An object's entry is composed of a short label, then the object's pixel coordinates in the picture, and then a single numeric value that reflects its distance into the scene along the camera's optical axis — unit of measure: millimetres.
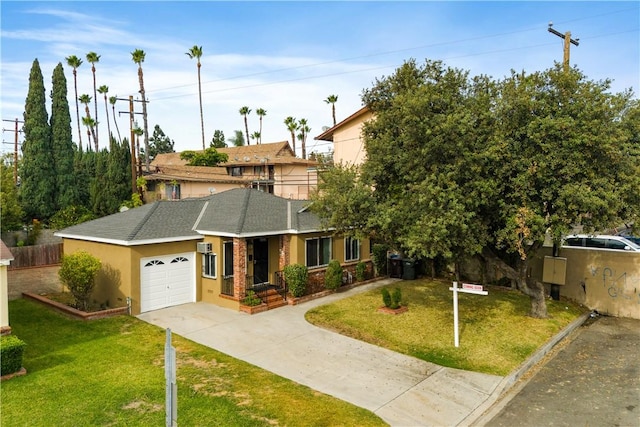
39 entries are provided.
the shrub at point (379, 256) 21016
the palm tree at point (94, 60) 53812
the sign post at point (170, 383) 4869
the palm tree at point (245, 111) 72375
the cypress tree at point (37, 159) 28641
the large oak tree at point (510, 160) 11125
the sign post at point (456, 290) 11523
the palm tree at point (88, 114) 61747
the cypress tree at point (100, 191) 29672
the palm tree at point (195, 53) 54250
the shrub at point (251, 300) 15031
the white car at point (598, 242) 18000
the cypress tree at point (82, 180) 32281
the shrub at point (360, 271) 19641
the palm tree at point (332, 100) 60375
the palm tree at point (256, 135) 74750
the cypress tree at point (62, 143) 29719
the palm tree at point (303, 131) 64312
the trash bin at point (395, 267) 21219
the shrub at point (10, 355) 8984
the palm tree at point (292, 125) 63406
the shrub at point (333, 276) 17688
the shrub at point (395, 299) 14836
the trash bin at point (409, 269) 20719
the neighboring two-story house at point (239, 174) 34156
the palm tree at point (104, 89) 62381
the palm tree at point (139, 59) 40875
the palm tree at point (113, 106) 61878
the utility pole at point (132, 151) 27909
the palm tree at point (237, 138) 73075
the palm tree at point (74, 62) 53388
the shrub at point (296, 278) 16297
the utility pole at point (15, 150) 35656
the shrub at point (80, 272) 13945
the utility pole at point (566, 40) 15828
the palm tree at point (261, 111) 72188
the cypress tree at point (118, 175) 29906
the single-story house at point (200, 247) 14820
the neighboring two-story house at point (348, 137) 29000
